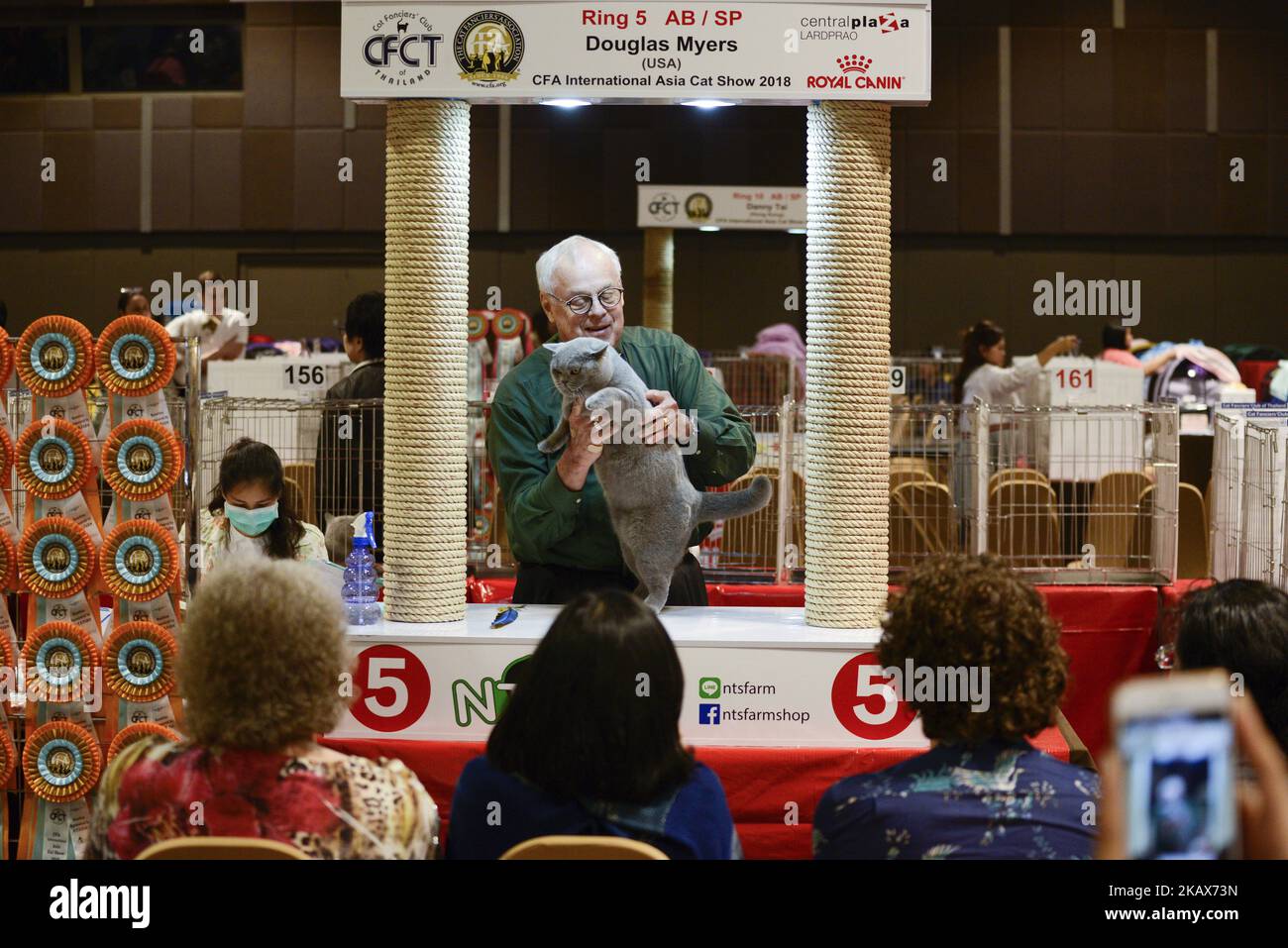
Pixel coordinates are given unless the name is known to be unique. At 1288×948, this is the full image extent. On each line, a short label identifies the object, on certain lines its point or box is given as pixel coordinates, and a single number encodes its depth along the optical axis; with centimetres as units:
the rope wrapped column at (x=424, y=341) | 319
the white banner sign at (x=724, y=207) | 1055
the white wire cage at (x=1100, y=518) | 466
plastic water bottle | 330
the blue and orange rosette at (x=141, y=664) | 318
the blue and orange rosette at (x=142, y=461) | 318
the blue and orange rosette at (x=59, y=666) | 321
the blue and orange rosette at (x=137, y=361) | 318
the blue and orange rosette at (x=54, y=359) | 317
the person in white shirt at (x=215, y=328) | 818
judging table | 310
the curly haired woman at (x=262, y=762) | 183
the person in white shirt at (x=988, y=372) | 762
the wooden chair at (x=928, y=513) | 525
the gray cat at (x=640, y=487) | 290
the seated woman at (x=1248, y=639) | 208
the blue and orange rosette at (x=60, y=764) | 320
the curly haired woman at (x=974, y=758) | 181
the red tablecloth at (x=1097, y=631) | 454
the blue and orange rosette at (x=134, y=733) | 319
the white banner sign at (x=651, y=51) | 306
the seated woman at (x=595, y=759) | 189
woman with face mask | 367
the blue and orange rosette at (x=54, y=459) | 318
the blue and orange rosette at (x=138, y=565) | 319
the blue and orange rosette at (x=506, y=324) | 710
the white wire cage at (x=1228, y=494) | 456
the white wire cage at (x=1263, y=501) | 411
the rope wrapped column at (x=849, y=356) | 315
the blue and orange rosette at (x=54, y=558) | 318
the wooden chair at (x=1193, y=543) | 563
